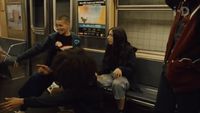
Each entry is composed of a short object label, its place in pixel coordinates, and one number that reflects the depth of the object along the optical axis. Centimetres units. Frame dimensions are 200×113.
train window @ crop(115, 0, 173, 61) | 325
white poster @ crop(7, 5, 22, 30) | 495
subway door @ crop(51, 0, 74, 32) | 424
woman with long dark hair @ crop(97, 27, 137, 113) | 316
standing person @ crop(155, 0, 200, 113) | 184
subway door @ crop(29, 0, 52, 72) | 462
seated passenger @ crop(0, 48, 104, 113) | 182
